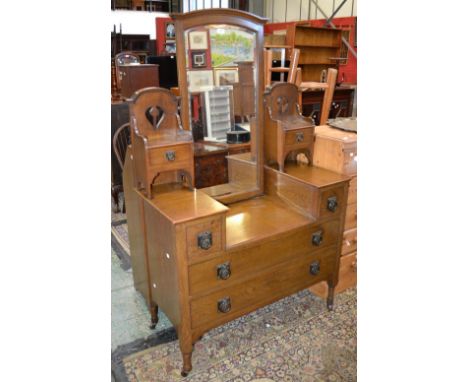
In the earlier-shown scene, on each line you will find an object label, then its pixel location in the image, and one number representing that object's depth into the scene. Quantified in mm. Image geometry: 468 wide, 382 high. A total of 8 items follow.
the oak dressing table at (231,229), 1784
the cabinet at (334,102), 4105
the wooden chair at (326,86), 2717
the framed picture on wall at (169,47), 7818
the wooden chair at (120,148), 3657
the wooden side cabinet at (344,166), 2287
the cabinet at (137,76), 3859
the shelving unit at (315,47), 6895
